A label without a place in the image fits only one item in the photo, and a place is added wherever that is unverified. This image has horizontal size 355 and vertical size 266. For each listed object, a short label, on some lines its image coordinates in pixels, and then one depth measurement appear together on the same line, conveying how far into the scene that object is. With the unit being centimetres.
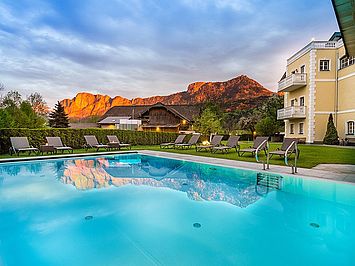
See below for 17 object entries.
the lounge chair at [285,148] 991
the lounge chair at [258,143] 1112
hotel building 1892
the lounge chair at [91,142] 1524
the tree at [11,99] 2544
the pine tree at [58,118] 3472
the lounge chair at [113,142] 1534
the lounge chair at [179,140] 1734
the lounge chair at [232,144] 1317
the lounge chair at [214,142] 1454
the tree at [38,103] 2962
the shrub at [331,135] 1864
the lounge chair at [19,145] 1234
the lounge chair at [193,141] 1659
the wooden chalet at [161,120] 3350
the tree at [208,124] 2481
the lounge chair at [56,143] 1373
